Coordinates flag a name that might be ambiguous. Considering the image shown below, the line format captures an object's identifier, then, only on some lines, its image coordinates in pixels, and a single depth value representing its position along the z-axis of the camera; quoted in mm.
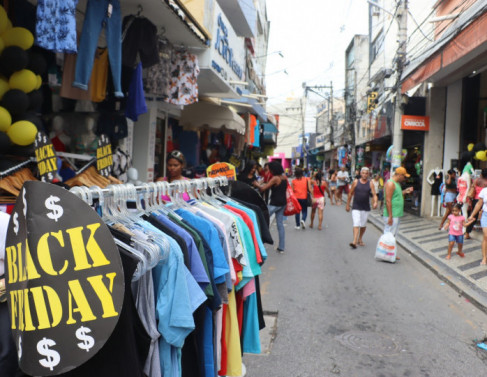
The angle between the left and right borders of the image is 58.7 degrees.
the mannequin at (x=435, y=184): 14944
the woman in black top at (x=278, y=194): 9078
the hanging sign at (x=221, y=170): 5488
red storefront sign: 15408
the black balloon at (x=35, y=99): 4574
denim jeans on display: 4836
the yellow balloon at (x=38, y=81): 4635
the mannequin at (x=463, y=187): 11195
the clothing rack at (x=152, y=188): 1930
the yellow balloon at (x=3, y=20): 4203
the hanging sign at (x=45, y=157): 4327
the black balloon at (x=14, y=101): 4242
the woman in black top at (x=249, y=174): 11516
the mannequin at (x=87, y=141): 6328
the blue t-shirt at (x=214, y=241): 2506
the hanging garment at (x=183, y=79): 7395
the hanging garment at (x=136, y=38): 5875
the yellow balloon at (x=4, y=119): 4113
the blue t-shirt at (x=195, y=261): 2246
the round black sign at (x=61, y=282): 1458
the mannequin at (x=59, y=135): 6043
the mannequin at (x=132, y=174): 7273
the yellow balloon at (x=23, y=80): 4336
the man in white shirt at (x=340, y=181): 20977
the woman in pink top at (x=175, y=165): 5416
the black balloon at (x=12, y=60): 4207
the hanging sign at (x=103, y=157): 5516
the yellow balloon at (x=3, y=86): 4228
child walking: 8203
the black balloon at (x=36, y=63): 4633
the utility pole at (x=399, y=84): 13933
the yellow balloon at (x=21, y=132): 4258
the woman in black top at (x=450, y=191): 12440
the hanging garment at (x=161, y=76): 7258
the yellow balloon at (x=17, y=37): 4277
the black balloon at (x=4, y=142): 4098
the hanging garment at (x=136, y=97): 6066
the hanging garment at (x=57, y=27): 4129
